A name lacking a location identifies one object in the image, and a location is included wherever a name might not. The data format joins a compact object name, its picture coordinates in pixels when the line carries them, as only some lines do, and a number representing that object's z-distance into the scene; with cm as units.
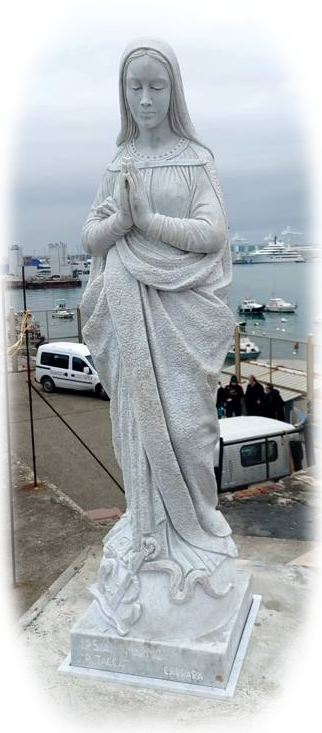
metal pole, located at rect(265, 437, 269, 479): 945
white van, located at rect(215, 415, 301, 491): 920
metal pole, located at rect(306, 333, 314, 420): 1335
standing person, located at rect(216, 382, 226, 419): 1260
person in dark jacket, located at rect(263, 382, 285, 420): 1176
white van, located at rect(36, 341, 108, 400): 1716
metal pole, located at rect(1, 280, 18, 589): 570
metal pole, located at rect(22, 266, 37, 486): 627
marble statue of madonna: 368
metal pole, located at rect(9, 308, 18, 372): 2016
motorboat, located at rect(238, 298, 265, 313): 5100
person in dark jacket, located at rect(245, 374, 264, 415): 1187
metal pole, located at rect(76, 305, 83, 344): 2072
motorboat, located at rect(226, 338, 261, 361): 1809
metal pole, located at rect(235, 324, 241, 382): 1492
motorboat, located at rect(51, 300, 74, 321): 2406
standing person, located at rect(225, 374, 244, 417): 1224
